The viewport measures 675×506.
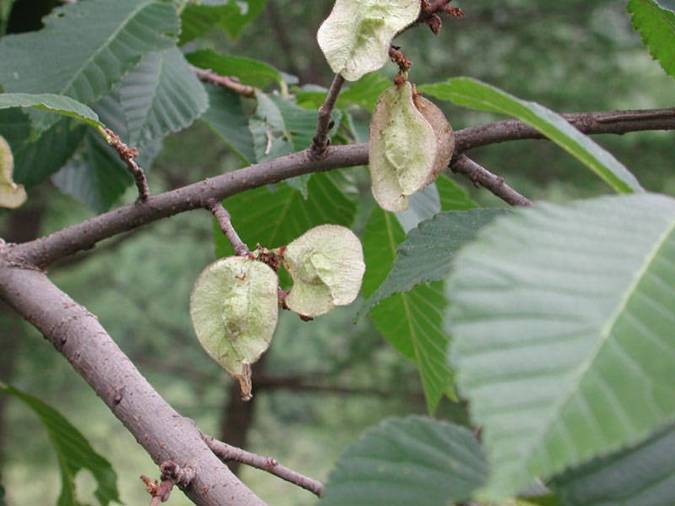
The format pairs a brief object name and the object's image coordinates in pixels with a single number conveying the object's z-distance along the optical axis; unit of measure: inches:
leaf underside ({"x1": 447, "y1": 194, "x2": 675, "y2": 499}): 7.4
